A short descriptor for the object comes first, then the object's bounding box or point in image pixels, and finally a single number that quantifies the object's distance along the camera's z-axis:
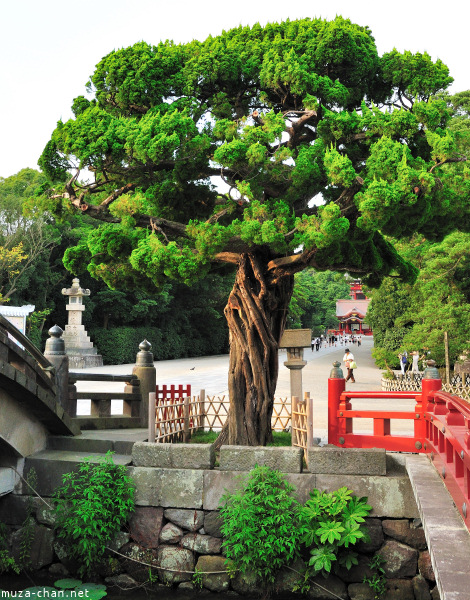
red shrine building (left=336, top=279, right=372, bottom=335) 75.43
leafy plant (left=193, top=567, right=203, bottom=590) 7.27
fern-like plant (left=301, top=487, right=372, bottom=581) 6.75
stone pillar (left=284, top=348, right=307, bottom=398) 10.50
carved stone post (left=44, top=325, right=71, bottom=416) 8.95
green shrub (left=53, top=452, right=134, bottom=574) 7.18
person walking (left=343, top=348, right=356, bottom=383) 21.55
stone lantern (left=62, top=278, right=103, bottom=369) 28.44
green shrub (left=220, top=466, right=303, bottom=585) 6.77
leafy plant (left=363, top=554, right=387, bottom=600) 6.93
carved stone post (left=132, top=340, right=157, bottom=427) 10.10
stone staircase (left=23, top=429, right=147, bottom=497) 7.79
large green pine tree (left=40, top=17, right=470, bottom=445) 7.34
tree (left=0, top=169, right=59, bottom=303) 26.75
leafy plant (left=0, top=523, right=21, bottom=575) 7.48
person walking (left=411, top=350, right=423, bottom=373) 21.53
